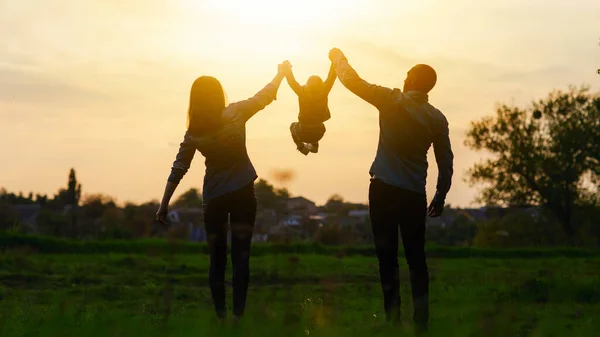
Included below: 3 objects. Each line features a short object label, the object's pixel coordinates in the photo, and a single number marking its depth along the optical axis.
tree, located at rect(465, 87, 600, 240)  52.94
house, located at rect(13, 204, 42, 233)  87.38
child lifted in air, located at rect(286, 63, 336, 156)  8.52
